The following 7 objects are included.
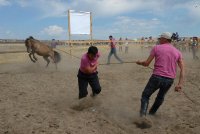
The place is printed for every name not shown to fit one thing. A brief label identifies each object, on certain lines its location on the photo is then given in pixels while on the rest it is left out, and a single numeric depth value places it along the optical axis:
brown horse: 8.36
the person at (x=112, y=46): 10.13
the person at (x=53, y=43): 11.15
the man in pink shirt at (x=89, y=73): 3.80
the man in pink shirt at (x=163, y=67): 3.30
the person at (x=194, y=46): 11.96
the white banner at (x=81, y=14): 9.63
